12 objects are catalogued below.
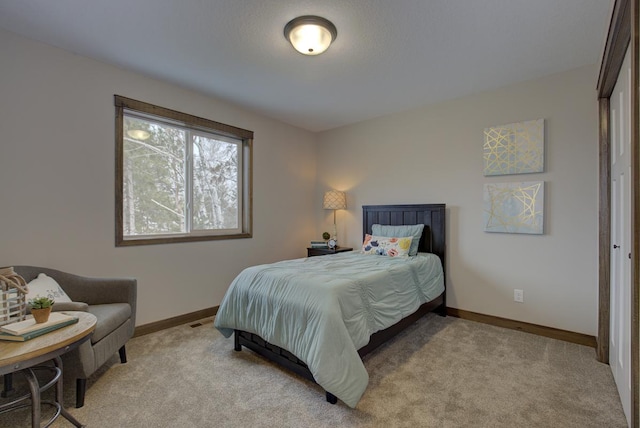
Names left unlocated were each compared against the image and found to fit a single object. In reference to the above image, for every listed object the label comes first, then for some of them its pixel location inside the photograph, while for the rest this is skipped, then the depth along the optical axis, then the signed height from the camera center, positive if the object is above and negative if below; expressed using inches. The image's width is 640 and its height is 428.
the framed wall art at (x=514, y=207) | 114.6 +2.4
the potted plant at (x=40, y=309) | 59.4 -19.2
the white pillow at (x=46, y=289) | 77.5 -20.4
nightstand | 158.8 -20.1
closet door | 67.5 -6.0
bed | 70.5 -27.8
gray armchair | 70.3 -27.8
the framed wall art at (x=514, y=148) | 114.6 +25.5
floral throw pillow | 128.1 -14.4
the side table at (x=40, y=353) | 48.8 -23.8
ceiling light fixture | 80.6 +49.4
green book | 54.1 -22.3
